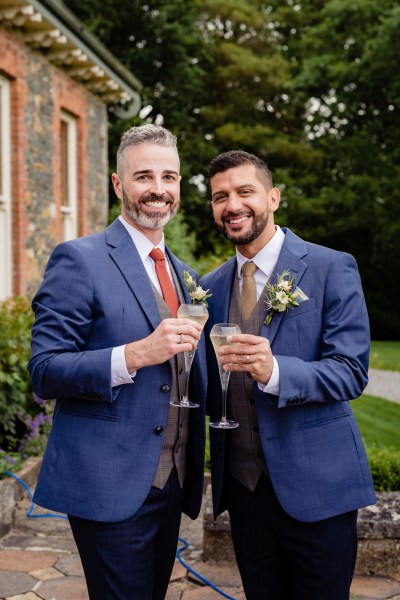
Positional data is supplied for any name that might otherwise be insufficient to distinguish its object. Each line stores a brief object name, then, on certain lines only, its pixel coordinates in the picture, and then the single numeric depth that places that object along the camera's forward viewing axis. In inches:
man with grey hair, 101.7
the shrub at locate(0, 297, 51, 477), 238.1
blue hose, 161.2
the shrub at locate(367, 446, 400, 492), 195.6
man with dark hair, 109.1
